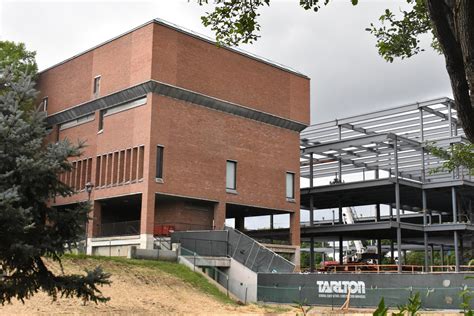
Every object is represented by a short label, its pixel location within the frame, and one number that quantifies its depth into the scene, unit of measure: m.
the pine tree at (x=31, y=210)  13.78
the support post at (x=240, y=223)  59.60
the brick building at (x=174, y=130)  45.09
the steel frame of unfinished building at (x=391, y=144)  45.78
